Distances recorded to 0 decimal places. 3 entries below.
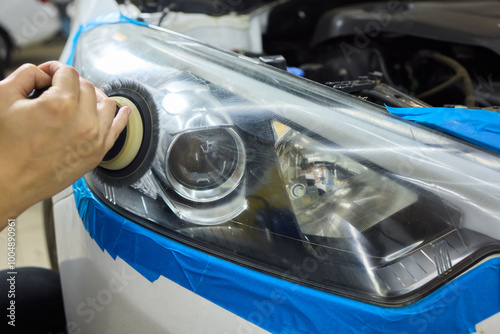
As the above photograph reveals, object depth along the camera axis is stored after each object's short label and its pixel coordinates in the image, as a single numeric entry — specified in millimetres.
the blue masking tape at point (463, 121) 782
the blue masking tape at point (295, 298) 679
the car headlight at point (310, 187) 712
